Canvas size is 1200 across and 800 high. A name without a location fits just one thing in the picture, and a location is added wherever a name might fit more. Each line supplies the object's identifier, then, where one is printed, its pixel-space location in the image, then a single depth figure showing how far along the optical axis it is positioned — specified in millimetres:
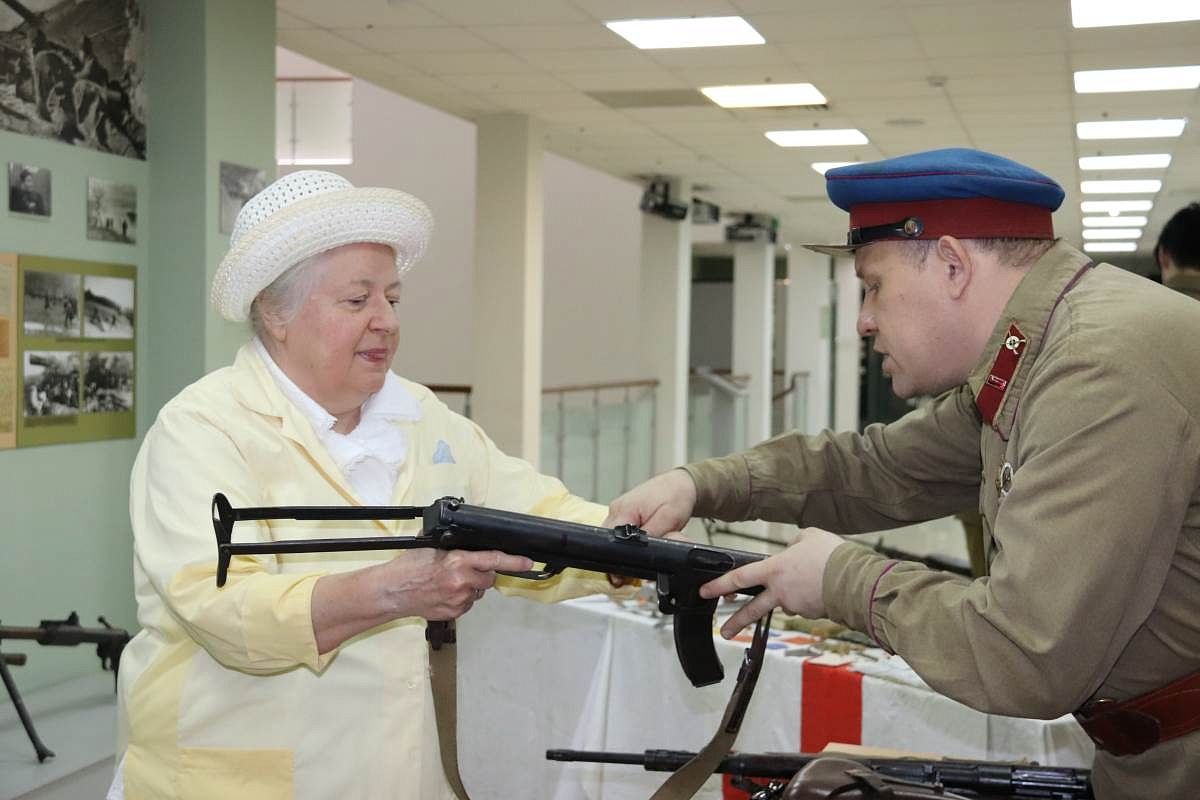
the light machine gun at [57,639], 3939
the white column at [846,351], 22219
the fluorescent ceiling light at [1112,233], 17978
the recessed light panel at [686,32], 6801
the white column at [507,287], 10000
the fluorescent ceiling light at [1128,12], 6215
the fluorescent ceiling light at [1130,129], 9516
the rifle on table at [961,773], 1951
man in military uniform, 1422
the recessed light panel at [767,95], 8570
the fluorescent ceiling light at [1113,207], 14828
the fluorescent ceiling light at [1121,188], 13109
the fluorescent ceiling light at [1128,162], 11250
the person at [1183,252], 4148
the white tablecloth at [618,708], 3154
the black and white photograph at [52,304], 4762
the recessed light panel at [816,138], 10406
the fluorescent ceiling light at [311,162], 11750
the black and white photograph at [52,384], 4789
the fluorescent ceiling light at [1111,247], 20328
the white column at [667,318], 13664
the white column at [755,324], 16688
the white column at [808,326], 20344
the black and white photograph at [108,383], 5105
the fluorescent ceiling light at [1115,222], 16594
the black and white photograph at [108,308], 5090
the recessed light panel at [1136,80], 7742
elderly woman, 1748
